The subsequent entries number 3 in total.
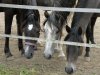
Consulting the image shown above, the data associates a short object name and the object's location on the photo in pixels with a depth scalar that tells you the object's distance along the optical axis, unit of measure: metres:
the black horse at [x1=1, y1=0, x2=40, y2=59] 5.05
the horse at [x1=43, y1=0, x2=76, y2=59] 5.00
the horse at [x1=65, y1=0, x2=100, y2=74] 4.56
